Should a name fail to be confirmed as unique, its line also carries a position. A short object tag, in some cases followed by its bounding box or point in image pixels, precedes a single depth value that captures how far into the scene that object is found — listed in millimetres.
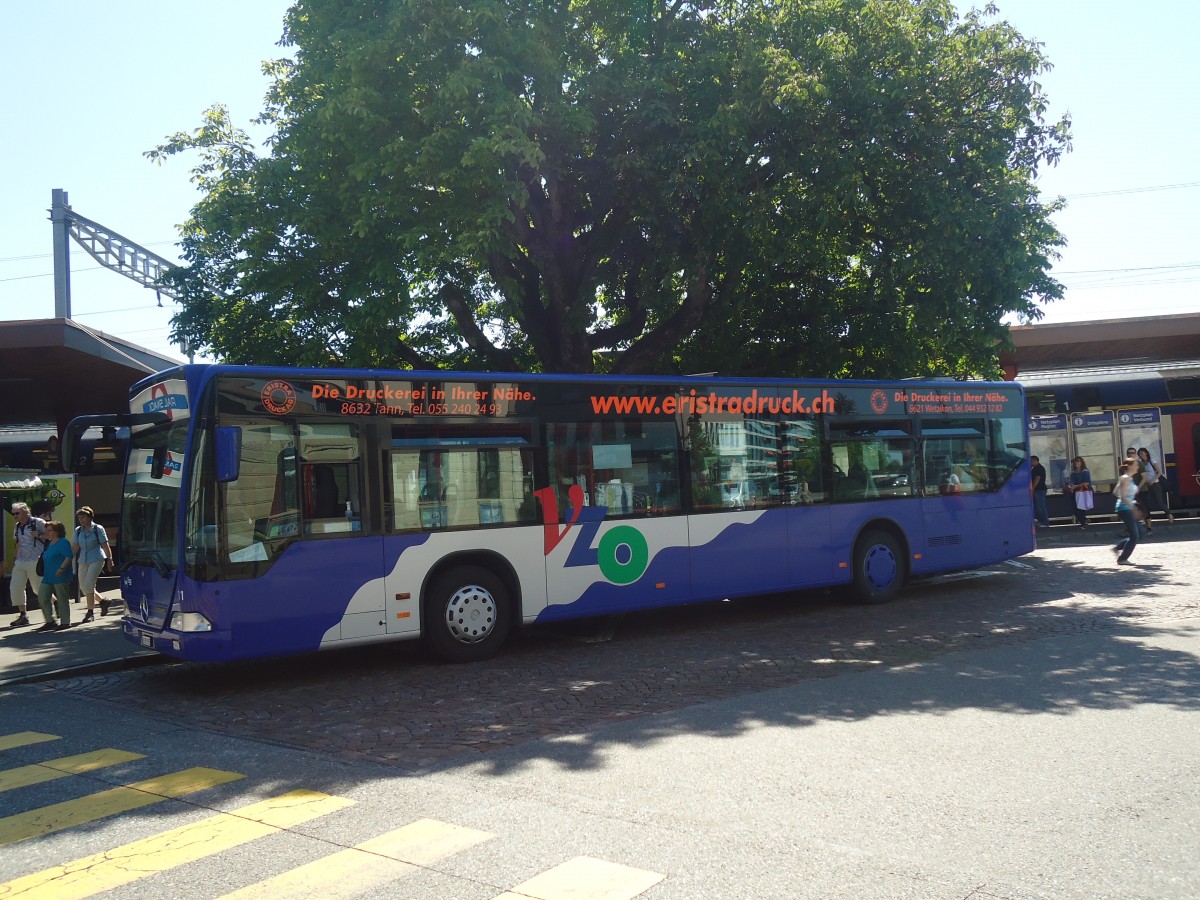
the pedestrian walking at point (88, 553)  15086
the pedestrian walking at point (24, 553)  15336
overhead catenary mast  27322
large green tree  14383
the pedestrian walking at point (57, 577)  14242
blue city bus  9508
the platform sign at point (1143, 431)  25469
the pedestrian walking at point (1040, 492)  23641
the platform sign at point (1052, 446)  25828
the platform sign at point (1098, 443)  25641
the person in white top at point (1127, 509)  16984
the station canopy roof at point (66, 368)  18203
